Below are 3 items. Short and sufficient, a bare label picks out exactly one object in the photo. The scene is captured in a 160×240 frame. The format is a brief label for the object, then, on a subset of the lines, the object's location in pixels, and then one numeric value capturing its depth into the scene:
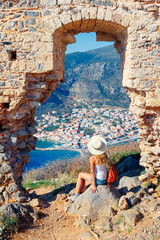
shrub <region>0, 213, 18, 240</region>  4.09
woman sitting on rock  4.85
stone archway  5.18
